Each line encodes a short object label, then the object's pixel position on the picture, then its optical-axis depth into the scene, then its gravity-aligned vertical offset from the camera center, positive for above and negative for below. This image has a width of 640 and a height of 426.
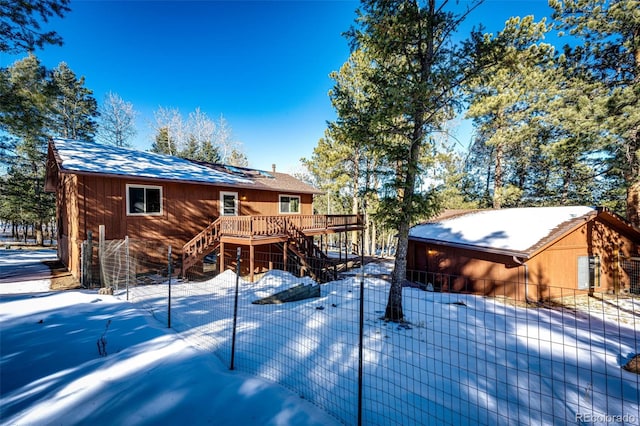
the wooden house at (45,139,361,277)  9.29 +0.26
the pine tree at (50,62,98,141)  22.39 +9.62
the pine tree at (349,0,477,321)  5.90 +2.94
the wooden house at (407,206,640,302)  9.47 -1.71
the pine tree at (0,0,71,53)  7.85 +5.99
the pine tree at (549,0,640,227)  9.18 +5.66
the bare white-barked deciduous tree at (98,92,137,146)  22.56 +8.39
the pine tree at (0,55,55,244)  8.86 +4.06
